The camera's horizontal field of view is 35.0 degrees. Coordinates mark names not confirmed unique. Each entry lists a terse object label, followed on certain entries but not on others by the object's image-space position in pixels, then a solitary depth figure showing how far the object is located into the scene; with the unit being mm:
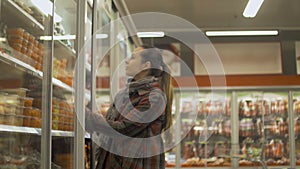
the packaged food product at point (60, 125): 3638
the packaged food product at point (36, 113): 3030
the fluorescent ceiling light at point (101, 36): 4785
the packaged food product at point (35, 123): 3006
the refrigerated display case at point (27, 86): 2723
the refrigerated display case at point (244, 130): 7566
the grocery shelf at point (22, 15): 2711
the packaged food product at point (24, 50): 3021
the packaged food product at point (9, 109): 2697
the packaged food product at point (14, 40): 2934
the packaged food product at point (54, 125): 3519
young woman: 2832
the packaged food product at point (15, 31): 2954
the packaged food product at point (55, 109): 3584
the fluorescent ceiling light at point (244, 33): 8314
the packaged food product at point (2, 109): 2616
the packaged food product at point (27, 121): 2954
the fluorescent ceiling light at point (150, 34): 8177
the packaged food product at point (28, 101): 3006
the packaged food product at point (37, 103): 3012
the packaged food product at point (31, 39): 3116
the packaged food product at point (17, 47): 2927
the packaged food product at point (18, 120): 2824
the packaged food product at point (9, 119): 2678
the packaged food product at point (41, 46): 3160
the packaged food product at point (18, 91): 2859
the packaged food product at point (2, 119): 2599
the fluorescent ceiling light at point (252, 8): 6563
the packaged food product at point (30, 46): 3093
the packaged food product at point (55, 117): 3548
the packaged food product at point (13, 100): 2714
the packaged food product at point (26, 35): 3043
